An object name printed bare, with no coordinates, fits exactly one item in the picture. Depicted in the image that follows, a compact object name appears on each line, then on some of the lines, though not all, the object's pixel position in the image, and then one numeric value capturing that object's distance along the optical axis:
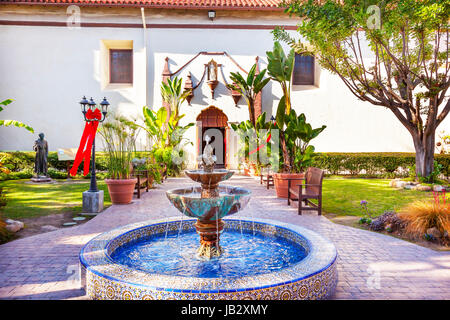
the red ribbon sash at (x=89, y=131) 7.45
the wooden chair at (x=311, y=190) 6.82
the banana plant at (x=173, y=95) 14.23
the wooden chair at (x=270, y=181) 10.75
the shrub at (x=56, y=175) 14.15
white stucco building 16.00
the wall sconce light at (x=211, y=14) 15.72
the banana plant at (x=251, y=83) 11.95
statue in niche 15.97
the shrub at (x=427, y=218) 5.10
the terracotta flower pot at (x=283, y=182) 8.57
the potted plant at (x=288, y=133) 8.52
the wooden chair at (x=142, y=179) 8.85
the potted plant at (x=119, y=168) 7.91
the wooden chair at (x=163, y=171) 12.36
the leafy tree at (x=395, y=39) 7.93
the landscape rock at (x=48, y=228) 5.81
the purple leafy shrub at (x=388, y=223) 5.64
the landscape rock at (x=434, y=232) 5.01
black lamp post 7.39
